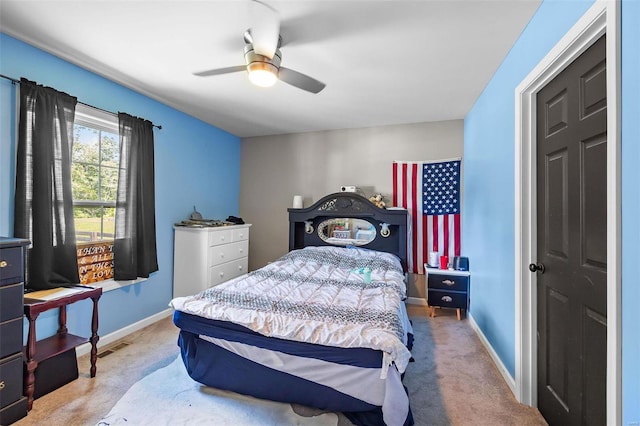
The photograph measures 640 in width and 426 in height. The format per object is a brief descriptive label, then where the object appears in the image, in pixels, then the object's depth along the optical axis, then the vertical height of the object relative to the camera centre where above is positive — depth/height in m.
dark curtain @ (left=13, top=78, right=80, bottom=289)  2.04 +0.21
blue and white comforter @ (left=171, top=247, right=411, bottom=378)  1.59 -0.64
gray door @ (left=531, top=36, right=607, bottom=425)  1.26 -0.15
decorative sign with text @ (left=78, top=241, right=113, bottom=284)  2.55 -0.45
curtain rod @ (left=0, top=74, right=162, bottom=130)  1.95 +0.95
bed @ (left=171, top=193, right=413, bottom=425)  1.54 -0.76
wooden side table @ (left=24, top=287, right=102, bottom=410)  1.78 -0.90
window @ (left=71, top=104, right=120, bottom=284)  2.53 +0.25
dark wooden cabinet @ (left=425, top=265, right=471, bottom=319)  3.33 -0.89
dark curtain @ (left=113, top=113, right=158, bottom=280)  2.77 +0.10
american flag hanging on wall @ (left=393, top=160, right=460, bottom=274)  3.75 +0.14
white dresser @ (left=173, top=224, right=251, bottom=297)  3.38 -0.55
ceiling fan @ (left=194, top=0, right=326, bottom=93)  1.68 +1.01
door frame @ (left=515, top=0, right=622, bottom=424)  1.03 +0.09
